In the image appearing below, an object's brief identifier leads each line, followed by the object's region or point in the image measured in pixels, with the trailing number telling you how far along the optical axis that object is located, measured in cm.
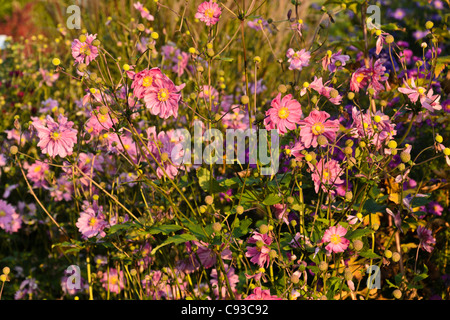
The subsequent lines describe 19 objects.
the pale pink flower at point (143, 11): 232
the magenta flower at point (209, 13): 188
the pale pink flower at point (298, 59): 189
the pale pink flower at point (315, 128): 179
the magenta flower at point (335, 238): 179
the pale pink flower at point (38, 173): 223
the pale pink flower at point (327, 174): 185
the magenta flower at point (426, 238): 196
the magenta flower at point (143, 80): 178
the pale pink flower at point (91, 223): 199
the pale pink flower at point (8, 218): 226
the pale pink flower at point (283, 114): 178
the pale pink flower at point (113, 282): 221
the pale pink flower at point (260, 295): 176
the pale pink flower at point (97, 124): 190
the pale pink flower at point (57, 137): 189
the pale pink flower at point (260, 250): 182
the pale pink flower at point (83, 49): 187
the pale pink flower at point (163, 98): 179
